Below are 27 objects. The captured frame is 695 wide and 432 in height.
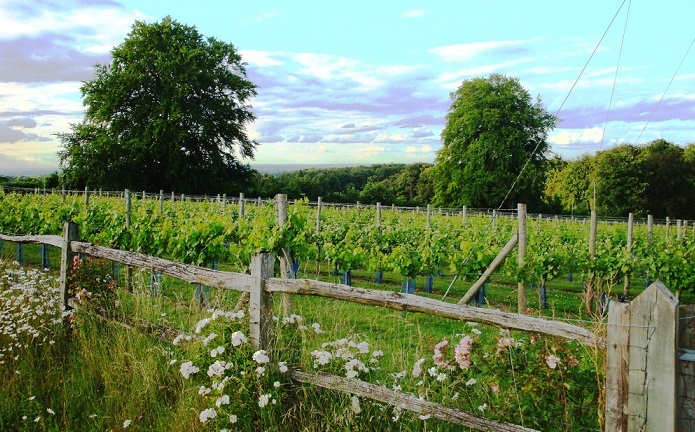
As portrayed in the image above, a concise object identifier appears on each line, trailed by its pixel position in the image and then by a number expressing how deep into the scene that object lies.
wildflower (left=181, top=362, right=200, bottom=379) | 3.92
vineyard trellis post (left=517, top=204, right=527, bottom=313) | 10.32
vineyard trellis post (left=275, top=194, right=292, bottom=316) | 8.59
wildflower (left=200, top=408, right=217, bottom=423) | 3.67
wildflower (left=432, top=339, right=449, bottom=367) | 3.70
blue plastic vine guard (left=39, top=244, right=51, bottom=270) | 13.31
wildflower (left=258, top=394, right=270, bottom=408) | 3.70
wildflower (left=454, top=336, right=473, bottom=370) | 3.58
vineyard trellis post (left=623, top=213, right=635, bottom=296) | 13.65
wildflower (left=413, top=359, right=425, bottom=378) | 3.68
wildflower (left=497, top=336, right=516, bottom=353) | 3.46
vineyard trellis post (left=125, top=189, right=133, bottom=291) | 12.60
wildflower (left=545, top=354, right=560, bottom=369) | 3.23
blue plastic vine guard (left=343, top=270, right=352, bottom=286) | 12.09
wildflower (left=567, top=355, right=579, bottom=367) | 3.31
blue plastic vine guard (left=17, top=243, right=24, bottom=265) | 12.62
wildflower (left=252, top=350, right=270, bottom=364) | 3.83
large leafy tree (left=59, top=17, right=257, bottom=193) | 34.34
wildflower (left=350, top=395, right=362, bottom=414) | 3.60
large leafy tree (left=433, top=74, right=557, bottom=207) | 41.22
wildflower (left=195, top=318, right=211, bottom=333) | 4.11
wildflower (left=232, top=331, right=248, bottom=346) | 3.91
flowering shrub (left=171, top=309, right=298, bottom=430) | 3.77
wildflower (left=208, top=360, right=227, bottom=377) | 3.82
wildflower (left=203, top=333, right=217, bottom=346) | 4.03
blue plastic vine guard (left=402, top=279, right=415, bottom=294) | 11.45
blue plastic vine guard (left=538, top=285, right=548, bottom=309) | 12.42
